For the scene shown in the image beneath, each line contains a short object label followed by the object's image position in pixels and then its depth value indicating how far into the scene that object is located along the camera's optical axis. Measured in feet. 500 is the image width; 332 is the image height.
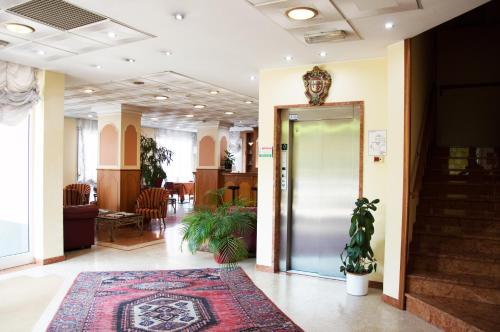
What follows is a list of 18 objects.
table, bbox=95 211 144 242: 25.44
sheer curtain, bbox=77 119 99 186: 40.96
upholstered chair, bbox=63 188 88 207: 27.50
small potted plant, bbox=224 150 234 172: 43.24
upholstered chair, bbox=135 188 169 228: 29.01
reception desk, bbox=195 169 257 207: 38.68
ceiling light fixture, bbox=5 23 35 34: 13.48
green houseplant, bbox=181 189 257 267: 19.04
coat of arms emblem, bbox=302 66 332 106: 17.51
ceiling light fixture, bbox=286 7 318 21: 11.87
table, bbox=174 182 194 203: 48.34
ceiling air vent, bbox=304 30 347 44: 13.84
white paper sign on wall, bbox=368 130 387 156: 16.12
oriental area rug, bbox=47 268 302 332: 12.26
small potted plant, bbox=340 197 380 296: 15.46
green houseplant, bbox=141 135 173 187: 36.96
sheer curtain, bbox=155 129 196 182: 52.44
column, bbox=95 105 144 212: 31.78
